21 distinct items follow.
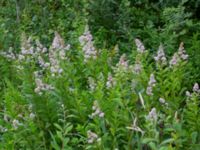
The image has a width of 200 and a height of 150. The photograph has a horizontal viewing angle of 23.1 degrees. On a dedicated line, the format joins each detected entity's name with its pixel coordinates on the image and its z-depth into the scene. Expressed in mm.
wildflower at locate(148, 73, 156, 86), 2990
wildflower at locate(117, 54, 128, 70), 3128
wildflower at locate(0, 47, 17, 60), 4103
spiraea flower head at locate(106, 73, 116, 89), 3051
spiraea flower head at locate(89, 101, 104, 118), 2756
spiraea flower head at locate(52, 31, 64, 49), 3535
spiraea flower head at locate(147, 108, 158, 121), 2600
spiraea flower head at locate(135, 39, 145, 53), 3601
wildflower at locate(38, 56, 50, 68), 3479
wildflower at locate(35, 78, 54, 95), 3129
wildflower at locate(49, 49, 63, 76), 3267
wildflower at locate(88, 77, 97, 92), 3075
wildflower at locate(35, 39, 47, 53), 3819
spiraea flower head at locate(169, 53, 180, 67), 3291
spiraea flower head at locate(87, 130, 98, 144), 2573
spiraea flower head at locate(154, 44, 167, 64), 3326
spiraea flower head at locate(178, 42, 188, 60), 3304
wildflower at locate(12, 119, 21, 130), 2980
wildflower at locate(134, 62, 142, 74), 3210
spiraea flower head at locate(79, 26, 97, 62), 3562
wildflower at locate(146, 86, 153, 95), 3014
